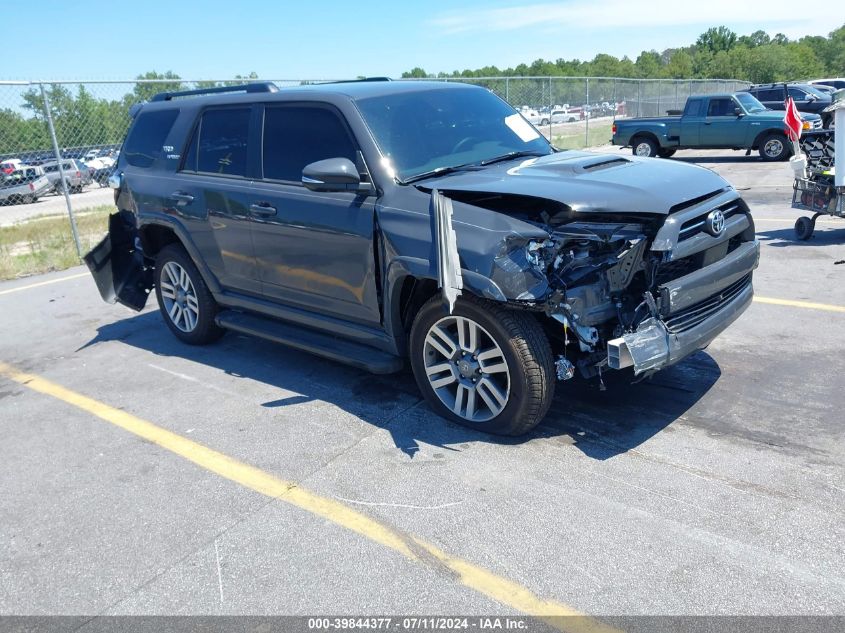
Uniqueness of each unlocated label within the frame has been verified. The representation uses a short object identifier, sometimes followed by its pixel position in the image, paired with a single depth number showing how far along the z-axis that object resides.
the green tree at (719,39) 99.56
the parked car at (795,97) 22.92
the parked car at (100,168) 16.52
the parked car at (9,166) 15.80
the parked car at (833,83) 30.36
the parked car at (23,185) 17.59
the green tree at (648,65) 88.03
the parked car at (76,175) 17.48
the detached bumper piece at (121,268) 6.67
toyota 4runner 3.80
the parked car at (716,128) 18.33
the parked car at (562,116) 26.28
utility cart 7.96
